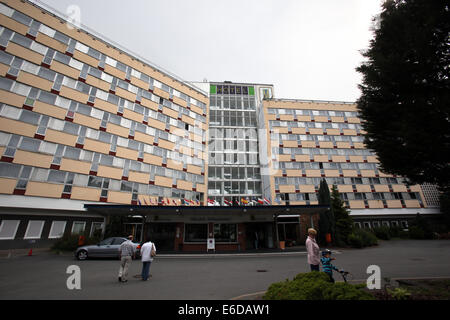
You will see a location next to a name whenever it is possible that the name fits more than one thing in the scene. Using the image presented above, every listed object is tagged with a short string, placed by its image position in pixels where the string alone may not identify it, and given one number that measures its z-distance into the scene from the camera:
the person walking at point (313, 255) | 6.80
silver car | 14.65
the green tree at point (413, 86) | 6.63
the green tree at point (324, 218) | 22.94
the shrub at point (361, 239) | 20.88
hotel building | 20.59
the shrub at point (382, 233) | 28.46
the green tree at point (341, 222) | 22.30
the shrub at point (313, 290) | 3.96
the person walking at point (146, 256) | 8.71
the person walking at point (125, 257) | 8.44
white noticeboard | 20.36
